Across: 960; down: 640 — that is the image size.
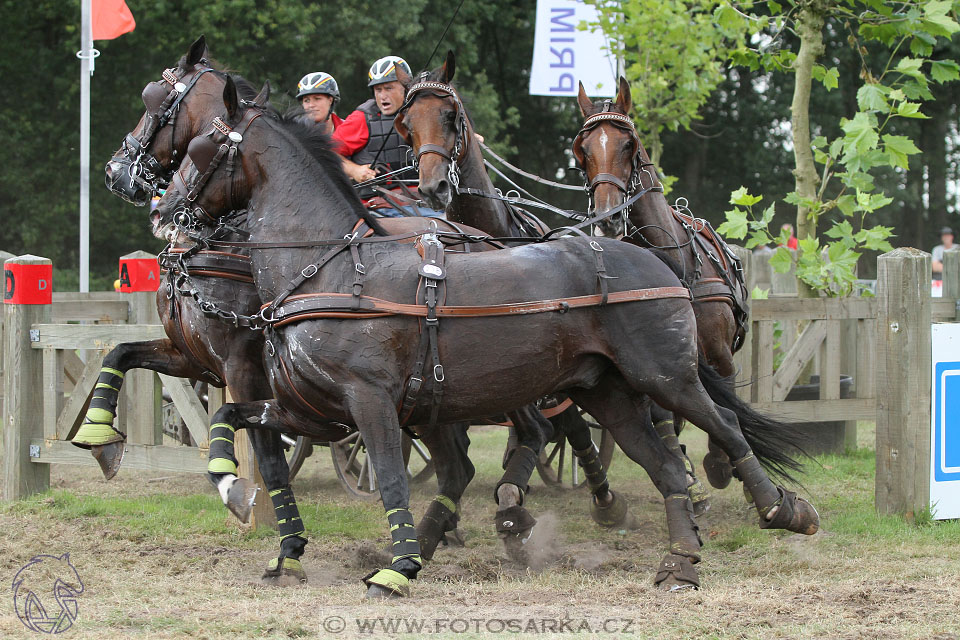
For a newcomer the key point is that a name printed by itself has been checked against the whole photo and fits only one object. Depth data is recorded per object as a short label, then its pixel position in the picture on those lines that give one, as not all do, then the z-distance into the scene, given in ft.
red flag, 92.27
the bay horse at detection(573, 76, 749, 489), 39.42
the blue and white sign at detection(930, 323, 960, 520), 42.04
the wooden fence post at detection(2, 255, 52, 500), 49.55
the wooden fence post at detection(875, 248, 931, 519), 41.98
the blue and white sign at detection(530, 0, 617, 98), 95.86
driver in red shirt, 45.98
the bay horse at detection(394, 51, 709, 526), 37.14
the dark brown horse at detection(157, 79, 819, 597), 30.86
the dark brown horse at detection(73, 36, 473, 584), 35.55
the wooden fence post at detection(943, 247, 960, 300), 62.90
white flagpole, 84.85
